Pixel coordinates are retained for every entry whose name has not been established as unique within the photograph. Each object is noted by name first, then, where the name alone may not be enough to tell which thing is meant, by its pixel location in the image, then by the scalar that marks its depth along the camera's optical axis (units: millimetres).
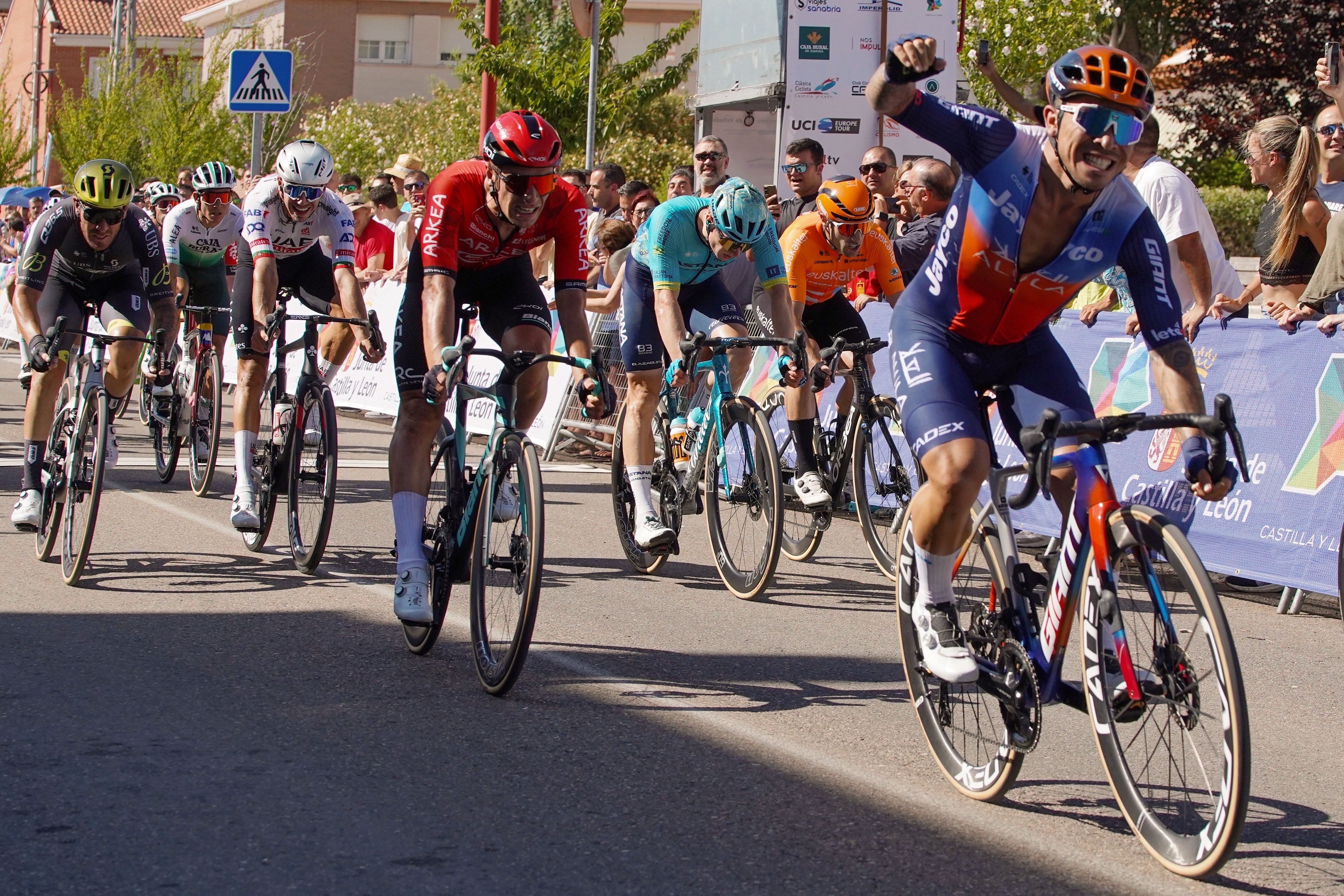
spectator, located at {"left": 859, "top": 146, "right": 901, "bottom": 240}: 12234
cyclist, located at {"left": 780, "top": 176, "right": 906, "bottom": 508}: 8773
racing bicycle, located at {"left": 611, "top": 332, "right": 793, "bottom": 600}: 7555
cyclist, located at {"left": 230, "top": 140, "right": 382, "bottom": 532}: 8758
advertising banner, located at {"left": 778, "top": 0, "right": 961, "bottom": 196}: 14664
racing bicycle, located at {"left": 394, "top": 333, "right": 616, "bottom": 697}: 5371
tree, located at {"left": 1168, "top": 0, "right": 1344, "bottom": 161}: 34062
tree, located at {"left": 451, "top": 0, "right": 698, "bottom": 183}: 28859
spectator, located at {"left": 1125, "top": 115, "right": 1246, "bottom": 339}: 8758
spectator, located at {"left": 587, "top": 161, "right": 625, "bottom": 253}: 14664
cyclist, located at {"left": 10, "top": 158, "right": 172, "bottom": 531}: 8359
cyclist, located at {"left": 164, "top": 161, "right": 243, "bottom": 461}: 11227
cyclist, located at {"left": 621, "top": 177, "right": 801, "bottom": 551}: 7629
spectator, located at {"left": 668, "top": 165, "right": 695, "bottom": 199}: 13828
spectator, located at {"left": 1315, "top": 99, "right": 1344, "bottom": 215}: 9078
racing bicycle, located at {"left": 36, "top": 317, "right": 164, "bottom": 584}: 7418
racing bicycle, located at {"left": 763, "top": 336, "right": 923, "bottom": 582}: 8391
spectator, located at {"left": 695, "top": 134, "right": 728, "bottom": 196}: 12484
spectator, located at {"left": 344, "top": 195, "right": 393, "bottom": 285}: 16984
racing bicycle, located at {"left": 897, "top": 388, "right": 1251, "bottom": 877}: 3742
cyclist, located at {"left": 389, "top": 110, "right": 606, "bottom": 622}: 5996
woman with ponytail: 8953
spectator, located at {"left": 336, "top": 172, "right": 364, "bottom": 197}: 18562
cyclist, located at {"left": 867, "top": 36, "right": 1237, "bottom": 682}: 4383
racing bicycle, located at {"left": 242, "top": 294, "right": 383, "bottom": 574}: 7781
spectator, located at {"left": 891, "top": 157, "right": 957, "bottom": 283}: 10578
